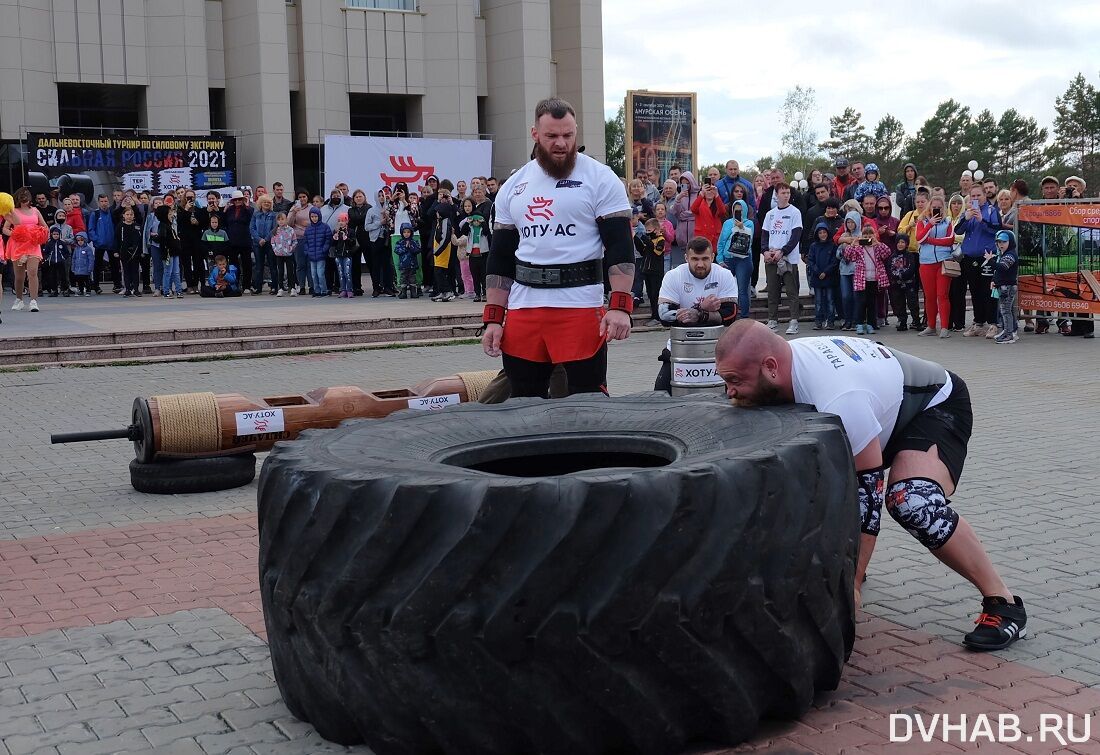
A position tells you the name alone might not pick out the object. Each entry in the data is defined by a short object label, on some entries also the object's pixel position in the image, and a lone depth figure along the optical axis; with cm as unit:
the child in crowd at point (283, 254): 2272
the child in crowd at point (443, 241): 2033
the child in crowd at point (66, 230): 2294
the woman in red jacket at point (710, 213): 1894
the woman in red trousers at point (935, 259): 1653
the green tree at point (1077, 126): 7394
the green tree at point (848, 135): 8969
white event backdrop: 3053
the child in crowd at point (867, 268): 1695
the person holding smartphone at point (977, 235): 1605
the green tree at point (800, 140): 6994
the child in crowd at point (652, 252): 1844
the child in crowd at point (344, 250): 2191
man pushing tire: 418
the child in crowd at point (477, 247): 1964
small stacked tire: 736
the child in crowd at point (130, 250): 2298
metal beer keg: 834
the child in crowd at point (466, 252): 2011
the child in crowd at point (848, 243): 1708
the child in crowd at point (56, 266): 2317
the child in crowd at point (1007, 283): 1562
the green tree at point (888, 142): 8531
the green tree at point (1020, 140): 7794
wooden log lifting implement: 726
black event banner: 2722
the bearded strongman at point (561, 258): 616
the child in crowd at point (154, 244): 2283
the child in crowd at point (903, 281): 1695
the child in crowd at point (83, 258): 2338
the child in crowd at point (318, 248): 2208
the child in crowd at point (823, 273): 1734
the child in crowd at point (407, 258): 2134
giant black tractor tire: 324
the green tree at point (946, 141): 7644
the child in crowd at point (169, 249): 2252
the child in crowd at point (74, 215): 2303
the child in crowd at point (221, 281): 2289
